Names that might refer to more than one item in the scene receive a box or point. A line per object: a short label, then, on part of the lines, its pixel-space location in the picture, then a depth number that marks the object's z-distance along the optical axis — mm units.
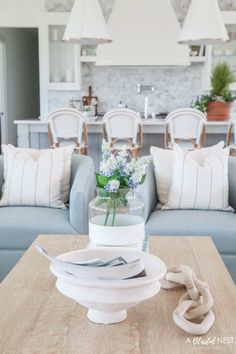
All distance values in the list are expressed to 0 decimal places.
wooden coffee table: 1238
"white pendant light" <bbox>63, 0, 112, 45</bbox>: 5301
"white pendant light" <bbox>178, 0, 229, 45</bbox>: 5168
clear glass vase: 1723
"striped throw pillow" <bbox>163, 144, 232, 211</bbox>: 3039
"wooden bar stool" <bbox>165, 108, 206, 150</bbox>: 5277
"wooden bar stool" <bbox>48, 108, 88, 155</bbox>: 5336
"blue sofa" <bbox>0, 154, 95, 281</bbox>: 2768
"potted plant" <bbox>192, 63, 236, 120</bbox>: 5590
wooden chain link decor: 1319
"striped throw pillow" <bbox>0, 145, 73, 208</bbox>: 3102
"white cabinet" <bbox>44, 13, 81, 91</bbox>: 7168
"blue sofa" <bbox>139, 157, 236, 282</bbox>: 2730
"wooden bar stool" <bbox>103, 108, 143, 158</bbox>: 5316
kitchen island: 5539
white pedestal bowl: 1275
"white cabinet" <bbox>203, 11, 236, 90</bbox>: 7141
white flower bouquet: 1702
